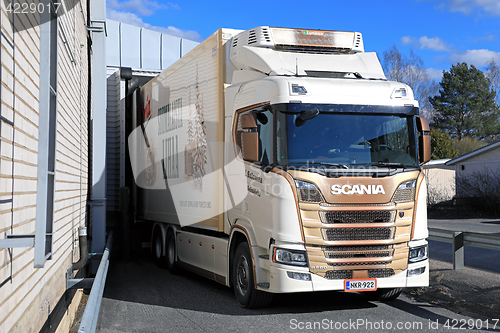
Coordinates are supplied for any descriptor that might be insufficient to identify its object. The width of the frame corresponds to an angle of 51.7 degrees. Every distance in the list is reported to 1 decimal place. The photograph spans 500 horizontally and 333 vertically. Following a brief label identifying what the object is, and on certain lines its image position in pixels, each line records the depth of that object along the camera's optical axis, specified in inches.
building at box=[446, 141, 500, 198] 1093.1
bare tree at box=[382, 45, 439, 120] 1932.8
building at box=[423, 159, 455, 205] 1501.0
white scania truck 261.3
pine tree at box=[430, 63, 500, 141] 2052.2
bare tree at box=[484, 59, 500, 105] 2133.0
